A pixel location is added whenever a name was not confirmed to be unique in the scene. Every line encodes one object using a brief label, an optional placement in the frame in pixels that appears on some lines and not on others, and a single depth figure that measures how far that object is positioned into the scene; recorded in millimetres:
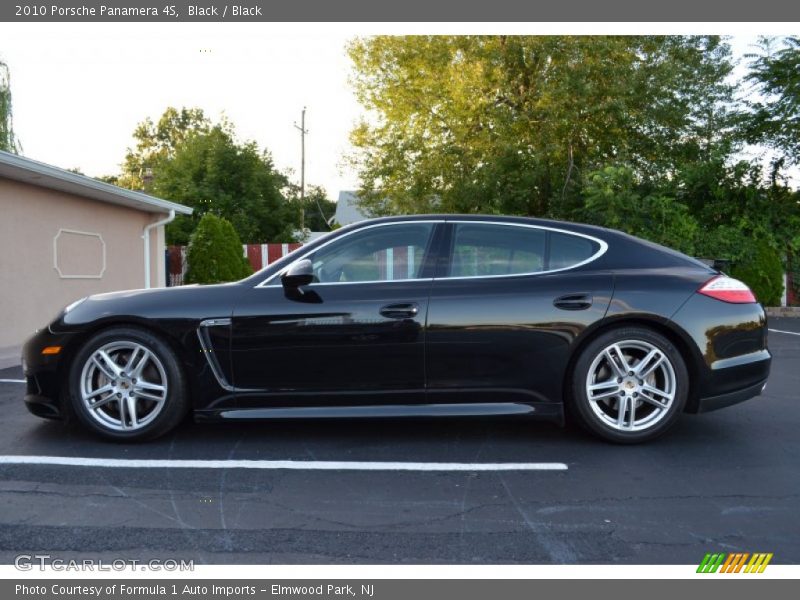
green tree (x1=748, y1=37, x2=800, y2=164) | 15594
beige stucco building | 9562
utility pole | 43562
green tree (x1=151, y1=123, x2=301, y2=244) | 28031
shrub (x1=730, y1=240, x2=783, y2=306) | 15359
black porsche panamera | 3984
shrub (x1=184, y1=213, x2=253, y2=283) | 17828
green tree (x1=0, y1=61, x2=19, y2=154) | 13977
